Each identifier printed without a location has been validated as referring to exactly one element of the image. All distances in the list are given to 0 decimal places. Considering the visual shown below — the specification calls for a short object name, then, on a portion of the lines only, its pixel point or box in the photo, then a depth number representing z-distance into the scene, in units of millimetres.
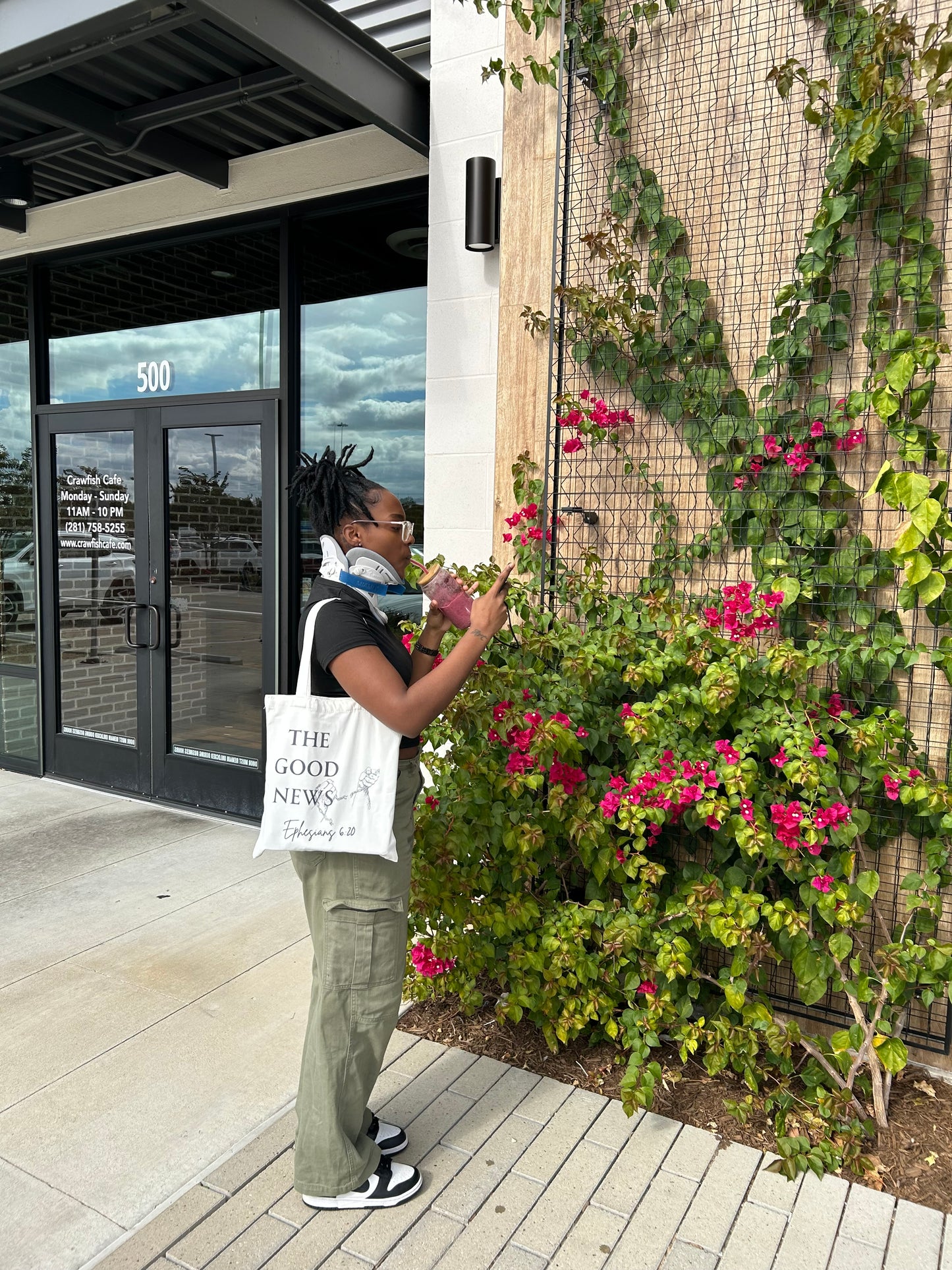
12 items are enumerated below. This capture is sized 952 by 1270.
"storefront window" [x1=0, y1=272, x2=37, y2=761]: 5895
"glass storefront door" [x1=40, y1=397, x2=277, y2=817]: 5000
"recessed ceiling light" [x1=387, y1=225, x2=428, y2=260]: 4559
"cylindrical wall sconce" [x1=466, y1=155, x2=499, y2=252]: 3434
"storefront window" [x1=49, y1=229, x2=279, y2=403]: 4945
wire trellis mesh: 2818
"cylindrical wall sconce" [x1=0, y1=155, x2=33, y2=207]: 4809
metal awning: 3203
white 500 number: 5234
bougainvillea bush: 2496
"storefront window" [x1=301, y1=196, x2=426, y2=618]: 4645
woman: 1969
